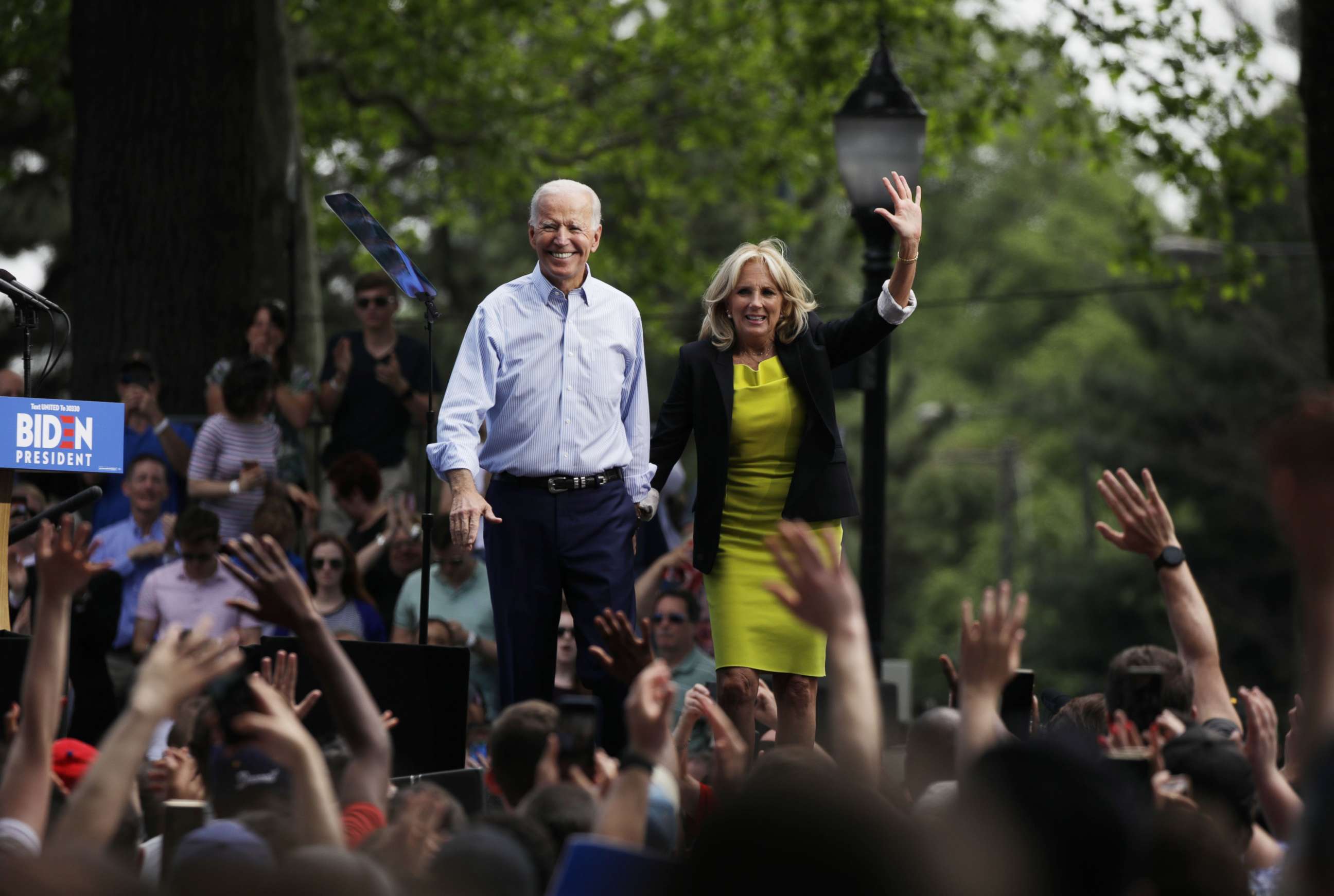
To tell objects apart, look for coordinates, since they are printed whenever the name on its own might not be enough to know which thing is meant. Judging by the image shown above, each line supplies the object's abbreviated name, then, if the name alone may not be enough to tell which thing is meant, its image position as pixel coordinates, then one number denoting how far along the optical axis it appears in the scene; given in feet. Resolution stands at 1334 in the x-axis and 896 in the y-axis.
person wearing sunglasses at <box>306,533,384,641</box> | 58.39
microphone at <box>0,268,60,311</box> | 41.11
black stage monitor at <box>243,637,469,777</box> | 38.55
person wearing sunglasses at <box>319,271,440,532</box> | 64.90
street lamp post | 67.62
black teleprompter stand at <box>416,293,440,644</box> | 42.83
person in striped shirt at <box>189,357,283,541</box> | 62.23
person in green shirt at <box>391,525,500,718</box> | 58.13
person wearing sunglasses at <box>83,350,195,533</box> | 63.82
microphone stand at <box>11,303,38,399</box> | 41.14
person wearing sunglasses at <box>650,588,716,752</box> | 58.03
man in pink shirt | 58.13
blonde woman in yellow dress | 42.11
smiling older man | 42.47
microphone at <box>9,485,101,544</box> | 36.99
